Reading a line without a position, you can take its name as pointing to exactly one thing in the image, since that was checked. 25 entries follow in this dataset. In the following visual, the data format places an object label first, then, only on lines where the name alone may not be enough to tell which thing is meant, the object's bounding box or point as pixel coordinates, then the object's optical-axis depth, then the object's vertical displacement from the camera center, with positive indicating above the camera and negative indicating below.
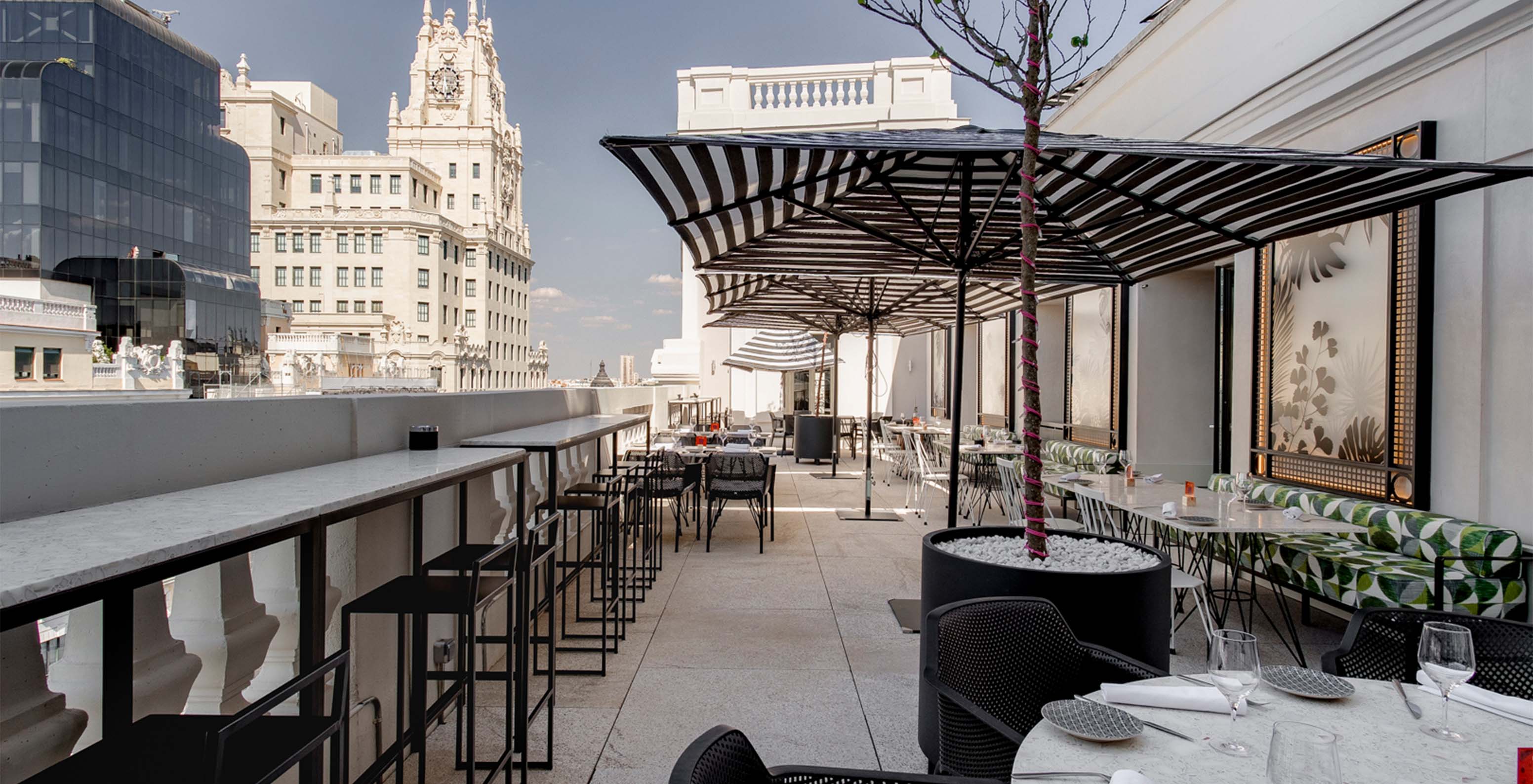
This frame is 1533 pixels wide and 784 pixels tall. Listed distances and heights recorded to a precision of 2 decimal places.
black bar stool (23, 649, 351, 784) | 1.13 -0.61
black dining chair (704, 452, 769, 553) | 6.99 -0.80
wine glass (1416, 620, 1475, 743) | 1.58 -0.54
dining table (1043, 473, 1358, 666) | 4.11 -0.68
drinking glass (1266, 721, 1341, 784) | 1.11 -0.53
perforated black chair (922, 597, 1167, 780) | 2.11 -0.74
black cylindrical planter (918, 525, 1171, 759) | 2.68 -0.72
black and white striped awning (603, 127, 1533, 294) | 3.35 +1.06
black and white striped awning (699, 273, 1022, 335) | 8.85 +1.16
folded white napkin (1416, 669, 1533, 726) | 1.66 -0.66
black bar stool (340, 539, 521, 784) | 2.16 -0.65
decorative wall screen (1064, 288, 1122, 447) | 9.09 +0.34
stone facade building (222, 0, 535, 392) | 72.06 +15.89
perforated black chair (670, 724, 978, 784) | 1.14 -0.60
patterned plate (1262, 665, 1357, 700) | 1.75 -0.66
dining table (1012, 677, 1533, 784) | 1.39 -0.67
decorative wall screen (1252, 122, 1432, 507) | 4.73 +0.29
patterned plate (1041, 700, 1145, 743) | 1.50 -0.66
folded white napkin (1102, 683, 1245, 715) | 1.67 -0.66
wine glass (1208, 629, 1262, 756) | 1.52 -0.54
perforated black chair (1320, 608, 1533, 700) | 2.10 -0.72
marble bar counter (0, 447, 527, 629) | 1.07 -0.26
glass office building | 50.16 +14.69
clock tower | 84.75 +28.74
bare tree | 3.20 +1.46
